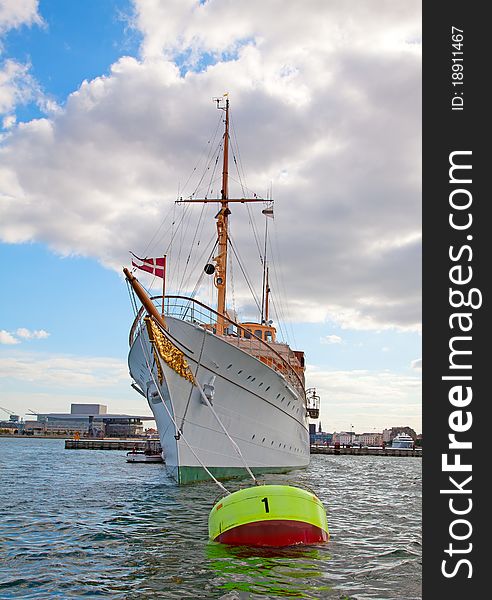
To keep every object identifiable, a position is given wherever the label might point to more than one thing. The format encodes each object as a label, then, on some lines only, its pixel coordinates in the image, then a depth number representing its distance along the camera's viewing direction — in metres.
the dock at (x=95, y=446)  79.12
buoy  10.77
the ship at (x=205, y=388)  20.67
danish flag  19.11
